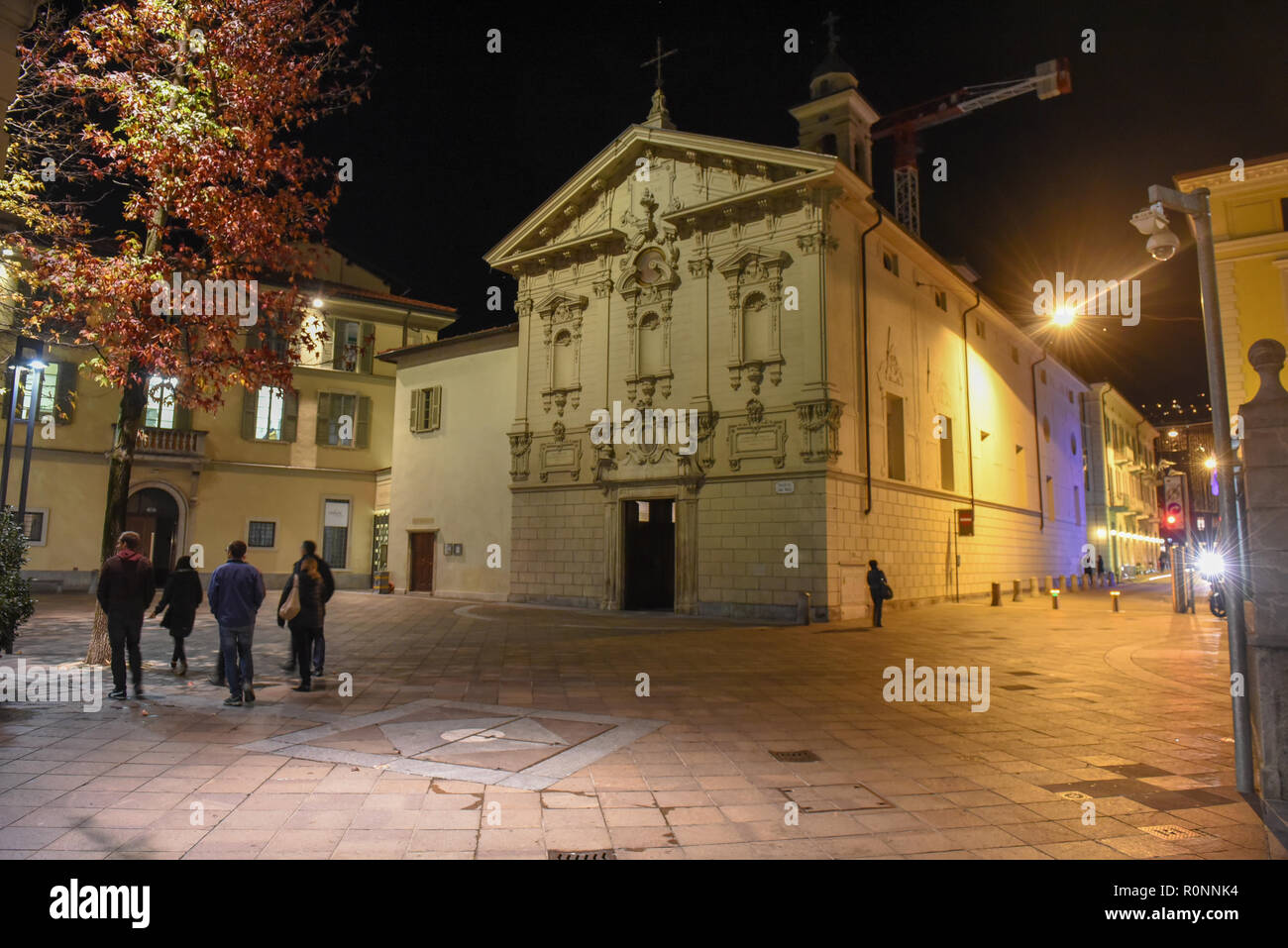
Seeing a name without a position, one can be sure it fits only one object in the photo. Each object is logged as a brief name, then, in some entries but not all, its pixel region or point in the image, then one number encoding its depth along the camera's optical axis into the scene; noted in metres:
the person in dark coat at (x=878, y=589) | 18.17
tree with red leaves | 10.69
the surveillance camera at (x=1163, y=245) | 7.00
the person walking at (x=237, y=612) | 8.57
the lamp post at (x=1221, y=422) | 5.75
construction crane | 47.78
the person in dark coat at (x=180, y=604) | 10.33
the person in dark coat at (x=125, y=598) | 8.66
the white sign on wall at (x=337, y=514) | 32.19
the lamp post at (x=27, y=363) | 11.25
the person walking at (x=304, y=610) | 9.70
